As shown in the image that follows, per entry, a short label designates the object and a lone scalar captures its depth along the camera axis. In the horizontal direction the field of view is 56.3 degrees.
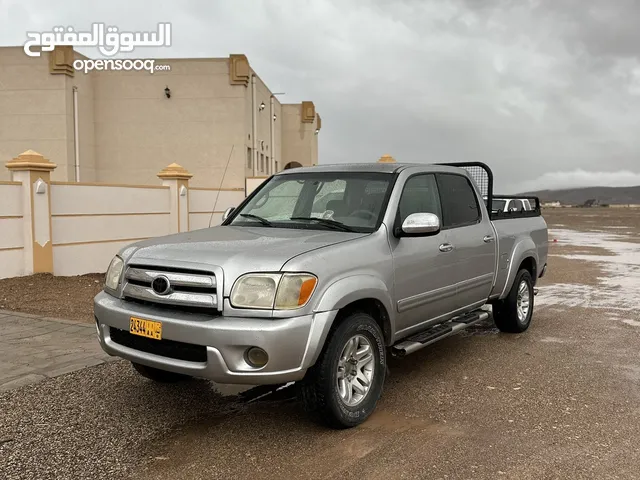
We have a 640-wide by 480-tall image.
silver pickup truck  3.73
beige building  23.52
